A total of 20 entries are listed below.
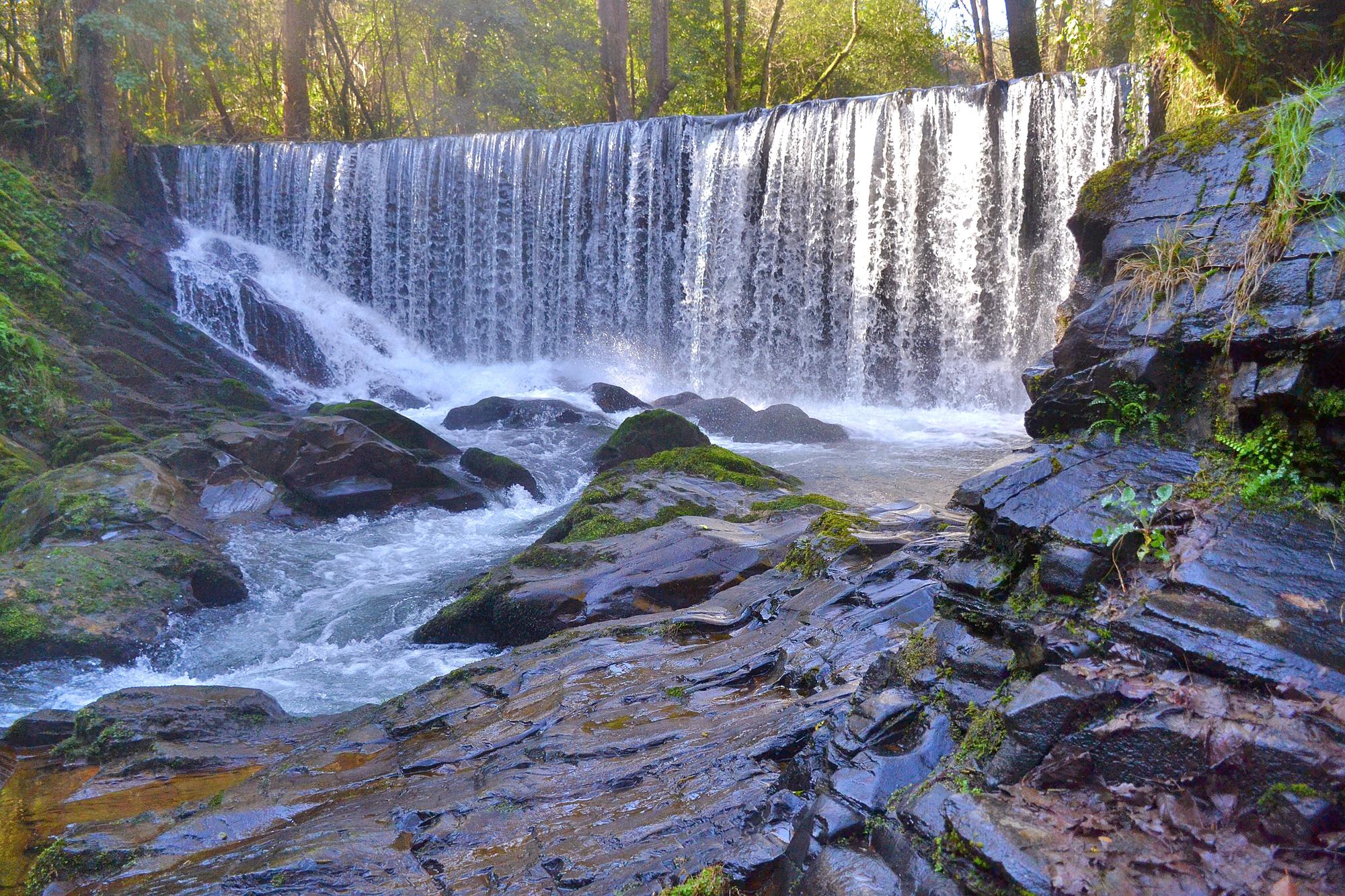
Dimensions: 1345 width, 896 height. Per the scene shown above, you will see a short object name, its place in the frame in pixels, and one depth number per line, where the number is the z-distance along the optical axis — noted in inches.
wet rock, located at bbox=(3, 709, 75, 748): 170.2
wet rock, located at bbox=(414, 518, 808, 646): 205.2
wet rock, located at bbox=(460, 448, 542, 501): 395.2
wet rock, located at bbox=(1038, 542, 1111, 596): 101.9
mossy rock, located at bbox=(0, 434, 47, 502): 324.5
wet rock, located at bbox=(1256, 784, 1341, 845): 67.4
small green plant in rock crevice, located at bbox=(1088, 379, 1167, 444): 123.8
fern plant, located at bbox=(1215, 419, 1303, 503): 103.0
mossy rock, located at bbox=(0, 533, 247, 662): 221.3
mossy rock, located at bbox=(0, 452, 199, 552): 281.6
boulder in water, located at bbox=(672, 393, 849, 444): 452.8
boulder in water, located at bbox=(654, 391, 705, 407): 524.3
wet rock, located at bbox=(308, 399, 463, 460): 410.9
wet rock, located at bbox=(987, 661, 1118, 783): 85.1
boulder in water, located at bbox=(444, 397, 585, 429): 506.0
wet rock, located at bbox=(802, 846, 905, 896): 82.0
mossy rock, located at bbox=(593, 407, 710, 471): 379.6
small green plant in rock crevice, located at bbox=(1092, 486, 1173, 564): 101.3
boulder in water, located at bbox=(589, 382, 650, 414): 542.9
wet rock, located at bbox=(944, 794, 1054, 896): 72.7
